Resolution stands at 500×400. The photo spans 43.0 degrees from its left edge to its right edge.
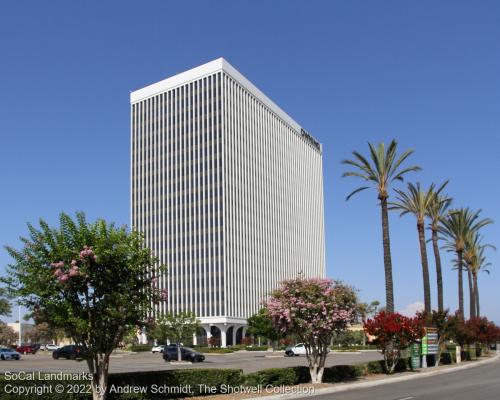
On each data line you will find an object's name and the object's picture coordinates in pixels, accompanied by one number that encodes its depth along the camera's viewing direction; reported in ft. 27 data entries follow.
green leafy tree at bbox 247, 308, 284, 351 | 322.14
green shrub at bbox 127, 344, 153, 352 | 318.24
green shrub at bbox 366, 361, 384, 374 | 113.60
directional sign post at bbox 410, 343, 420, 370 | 129.29
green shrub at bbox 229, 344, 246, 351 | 312.71
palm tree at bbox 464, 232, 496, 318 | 244.01
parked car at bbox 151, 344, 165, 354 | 294.66
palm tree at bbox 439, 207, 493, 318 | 213.05
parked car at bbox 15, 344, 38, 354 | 286.05
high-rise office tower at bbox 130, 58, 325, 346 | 419.33
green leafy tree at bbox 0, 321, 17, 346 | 448.24
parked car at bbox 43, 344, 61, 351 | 356.93
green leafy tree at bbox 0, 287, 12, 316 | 245.92
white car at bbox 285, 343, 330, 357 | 234.83
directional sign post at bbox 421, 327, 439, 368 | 133.84
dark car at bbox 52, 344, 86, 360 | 198.18
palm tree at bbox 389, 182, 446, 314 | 166.81
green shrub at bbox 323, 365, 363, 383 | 99.14
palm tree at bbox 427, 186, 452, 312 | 181.78
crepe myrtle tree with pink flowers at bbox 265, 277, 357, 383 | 92.43
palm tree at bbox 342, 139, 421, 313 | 144.77
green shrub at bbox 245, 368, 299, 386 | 83.51
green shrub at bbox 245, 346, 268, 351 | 316.40
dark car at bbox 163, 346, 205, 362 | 195.42
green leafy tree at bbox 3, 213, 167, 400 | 59.52
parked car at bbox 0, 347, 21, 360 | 204.60
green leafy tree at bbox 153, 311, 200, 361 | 263.29
